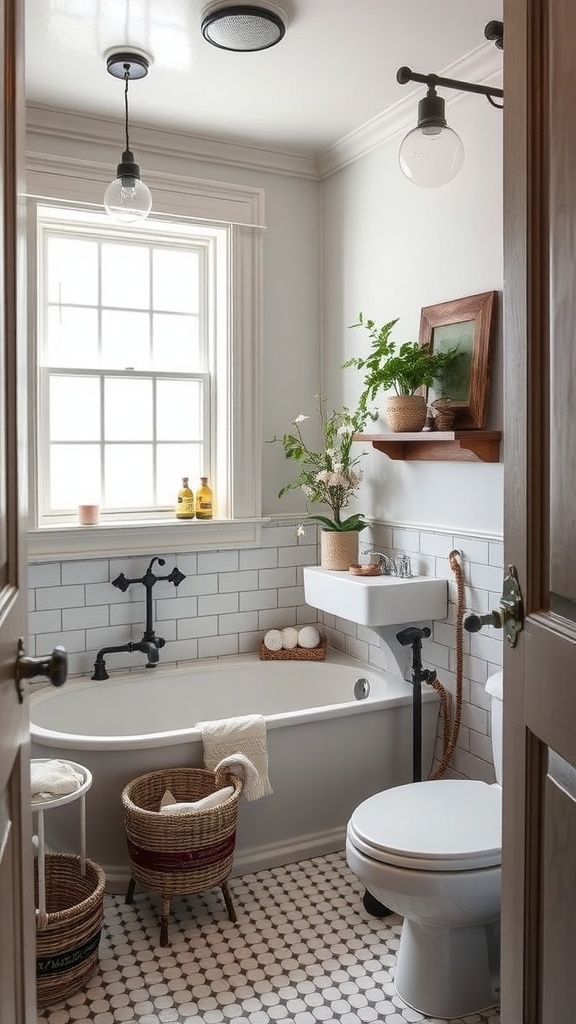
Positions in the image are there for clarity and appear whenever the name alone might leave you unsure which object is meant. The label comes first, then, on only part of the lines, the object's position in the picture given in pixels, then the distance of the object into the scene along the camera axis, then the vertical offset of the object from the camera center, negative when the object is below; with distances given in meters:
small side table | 2.27 -0.84
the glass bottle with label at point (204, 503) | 3.79 -0.01
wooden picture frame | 2.90 +0.55
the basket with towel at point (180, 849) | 2.56 -1.07
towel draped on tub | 2.91 -0.83
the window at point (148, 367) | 3.59 +0.60
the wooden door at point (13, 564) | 1.10 -0.09
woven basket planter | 3.15 +0.33
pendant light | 2.76 +1.00
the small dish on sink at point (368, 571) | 3.34 -0.28
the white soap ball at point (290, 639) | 3.84 -0.63
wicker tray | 3.78 -0.69
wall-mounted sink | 3.11 -0.37
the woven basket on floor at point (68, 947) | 2.27 -1.21
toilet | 2.10 -0.95
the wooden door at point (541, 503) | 1.08 +0.00
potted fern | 3.08 +0.47
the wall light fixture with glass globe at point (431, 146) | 2.34 +1.00
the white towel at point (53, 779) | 2.36 -0.79
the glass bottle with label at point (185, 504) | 3.75 -0.01
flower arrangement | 3.57 +0.13
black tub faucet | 3.45 -0.58
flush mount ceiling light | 2.57 +1.48
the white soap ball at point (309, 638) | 3.84 -0.62
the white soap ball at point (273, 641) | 3.82 -0.63
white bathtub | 2.85 -0.88
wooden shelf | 2.87 +0.20
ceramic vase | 3.54 -0.20
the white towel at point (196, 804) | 2.63 -0.96
